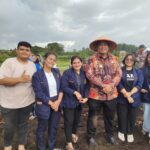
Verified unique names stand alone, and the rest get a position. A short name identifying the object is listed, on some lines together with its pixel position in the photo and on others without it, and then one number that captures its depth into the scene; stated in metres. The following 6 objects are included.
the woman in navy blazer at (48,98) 2.42
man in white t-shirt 2.30
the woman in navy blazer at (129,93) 2.86
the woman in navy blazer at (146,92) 2.99
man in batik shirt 2.70
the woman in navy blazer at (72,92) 2.62
